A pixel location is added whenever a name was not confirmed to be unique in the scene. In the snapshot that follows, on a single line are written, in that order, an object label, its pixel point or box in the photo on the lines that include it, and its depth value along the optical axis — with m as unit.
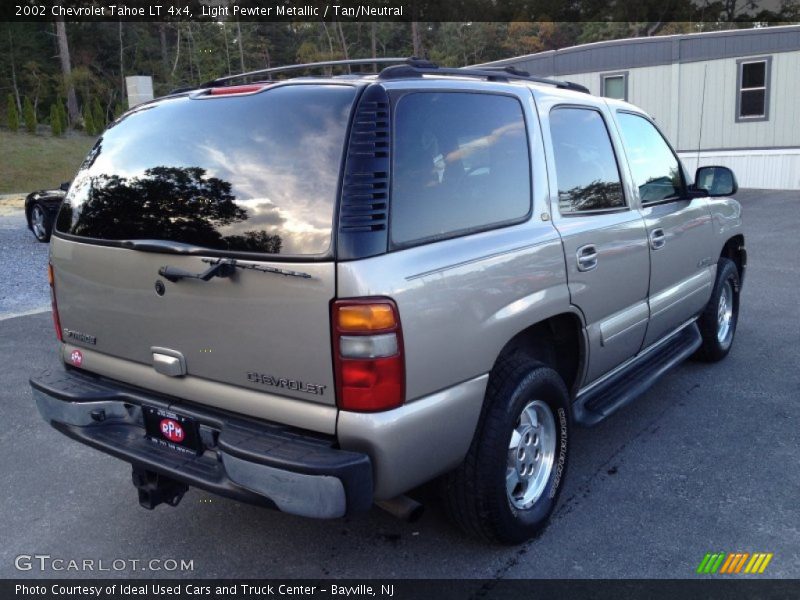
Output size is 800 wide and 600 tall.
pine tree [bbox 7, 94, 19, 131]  33.03
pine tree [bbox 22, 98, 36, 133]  33.47
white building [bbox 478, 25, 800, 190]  18.61
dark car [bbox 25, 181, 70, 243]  13.55
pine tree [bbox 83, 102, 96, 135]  35.62
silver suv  2.52
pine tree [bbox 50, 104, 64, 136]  33.12
